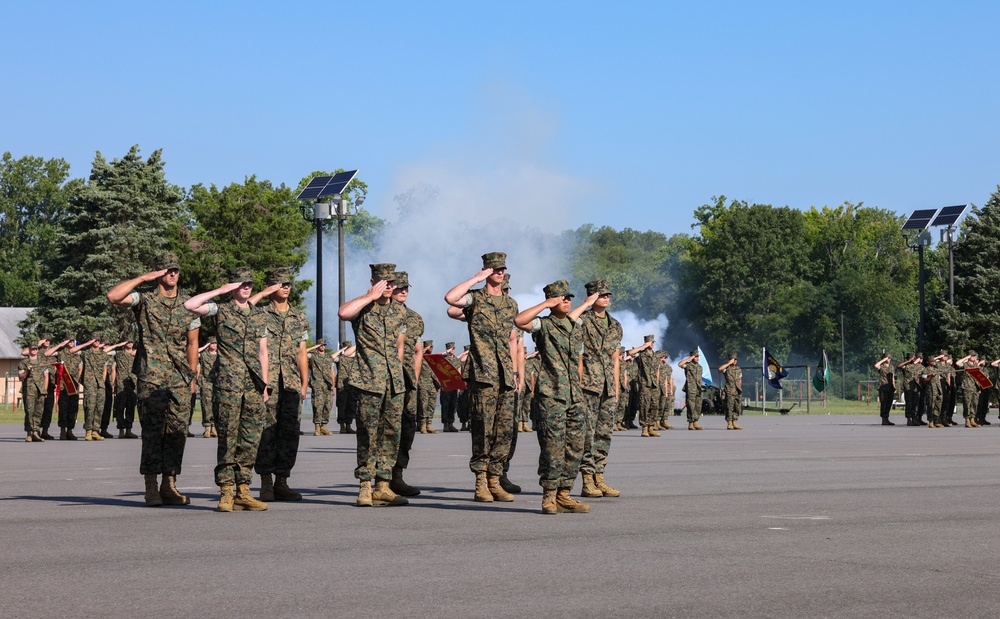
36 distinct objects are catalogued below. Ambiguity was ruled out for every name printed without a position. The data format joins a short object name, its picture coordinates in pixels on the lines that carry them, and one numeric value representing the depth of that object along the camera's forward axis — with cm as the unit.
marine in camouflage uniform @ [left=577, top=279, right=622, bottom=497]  1339
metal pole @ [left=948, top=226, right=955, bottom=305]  6029
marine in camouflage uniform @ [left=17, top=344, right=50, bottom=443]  2978
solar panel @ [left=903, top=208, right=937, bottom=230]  6281
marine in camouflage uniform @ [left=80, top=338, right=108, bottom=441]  3072
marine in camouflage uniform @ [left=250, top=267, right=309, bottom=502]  1327
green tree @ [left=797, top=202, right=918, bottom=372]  10450
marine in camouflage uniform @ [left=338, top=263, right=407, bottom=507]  1296
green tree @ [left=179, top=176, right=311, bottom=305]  6875
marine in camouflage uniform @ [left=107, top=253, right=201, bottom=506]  1302
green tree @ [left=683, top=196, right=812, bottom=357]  10556
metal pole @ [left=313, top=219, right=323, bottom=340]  4206
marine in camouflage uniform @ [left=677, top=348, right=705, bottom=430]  3606
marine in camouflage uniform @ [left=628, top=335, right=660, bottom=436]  3130
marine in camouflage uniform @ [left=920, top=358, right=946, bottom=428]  3669
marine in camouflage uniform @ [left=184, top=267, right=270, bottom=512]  1268
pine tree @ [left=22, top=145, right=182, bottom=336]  6725
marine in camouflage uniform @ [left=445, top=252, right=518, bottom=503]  1334
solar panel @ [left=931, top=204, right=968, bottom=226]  6344
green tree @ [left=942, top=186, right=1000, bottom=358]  6894
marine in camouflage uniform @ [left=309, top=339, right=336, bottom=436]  3250
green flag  5625
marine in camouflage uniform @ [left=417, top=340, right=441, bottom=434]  3438
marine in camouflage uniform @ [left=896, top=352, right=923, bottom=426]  3872
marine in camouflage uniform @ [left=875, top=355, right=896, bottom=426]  3959
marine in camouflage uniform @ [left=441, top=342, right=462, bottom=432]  3528
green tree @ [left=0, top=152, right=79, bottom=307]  10694
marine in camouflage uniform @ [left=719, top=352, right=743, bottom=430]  3612
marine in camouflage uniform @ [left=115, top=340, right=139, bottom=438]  3027
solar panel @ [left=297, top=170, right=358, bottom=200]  4756
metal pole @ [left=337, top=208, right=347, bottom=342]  4086
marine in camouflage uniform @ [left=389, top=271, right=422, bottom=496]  1331
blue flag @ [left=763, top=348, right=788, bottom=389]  5077
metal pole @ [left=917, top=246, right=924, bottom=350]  5816
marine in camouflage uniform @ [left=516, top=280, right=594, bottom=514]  1223
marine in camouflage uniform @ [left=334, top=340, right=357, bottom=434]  3192
